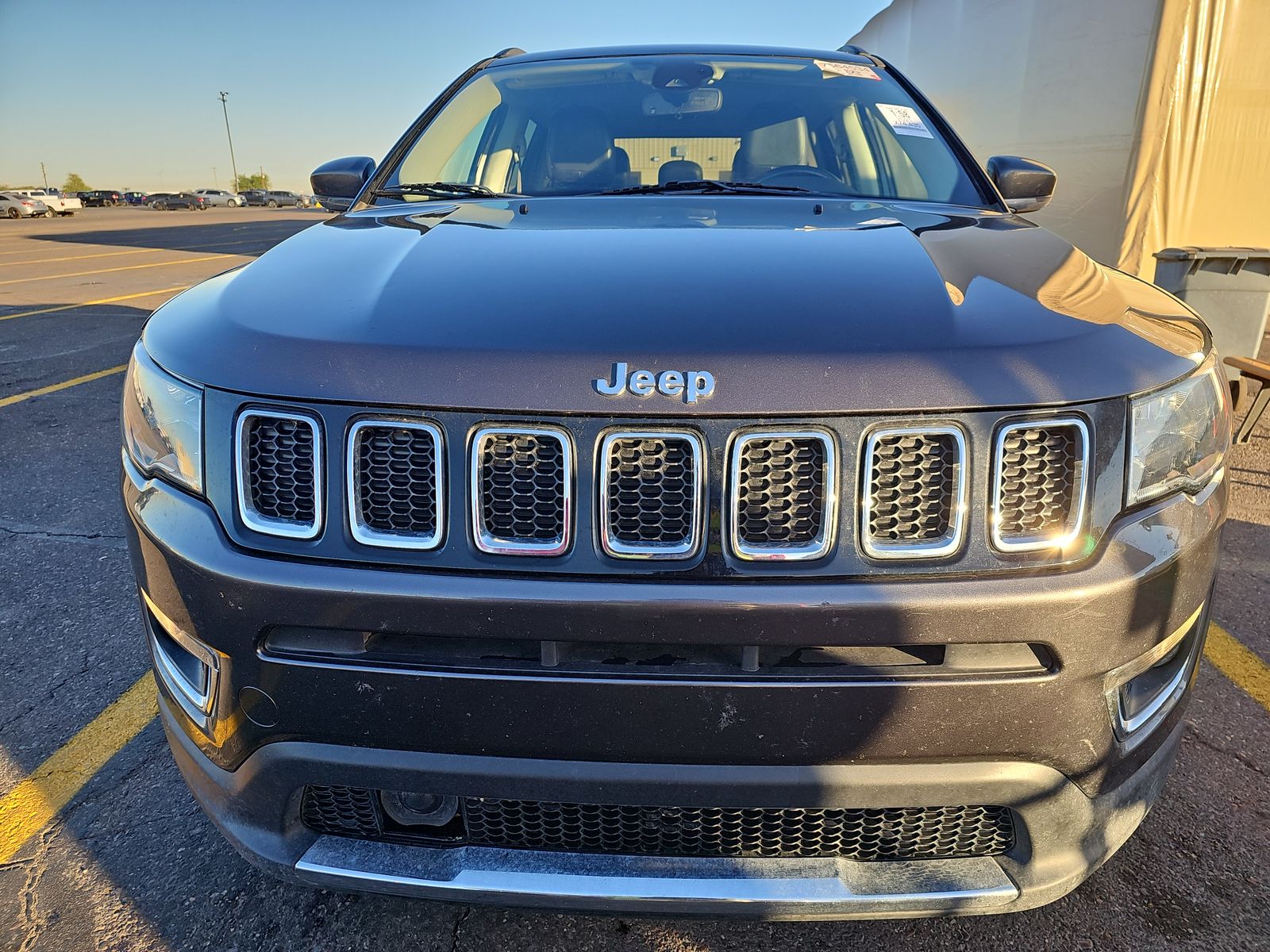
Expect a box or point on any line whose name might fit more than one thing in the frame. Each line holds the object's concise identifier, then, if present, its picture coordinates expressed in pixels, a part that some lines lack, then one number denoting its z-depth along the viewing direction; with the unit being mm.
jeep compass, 1223
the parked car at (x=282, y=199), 71250
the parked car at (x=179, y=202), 62188
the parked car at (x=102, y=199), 68100
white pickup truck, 50062
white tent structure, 6570
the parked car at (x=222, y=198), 69125
